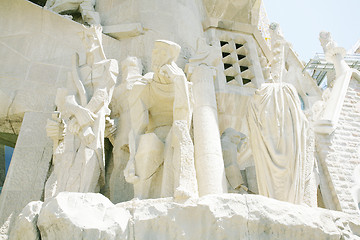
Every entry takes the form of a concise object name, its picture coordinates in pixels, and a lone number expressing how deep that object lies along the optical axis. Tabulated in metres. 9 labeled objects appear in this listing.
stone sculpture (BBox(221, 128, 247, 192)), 4.91
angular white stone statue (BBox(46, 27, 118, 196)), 4.39
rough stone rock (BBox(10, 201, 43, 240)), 2.91
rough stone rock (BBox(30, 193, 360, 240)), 2.88
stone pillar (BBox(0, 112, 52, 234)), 5.20
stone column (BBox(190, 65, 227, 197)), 4.43
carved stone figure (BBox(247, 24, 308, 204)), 3.89
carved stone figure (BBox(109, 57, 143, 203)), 4.91
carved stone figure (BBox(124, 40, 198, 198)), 4.07
